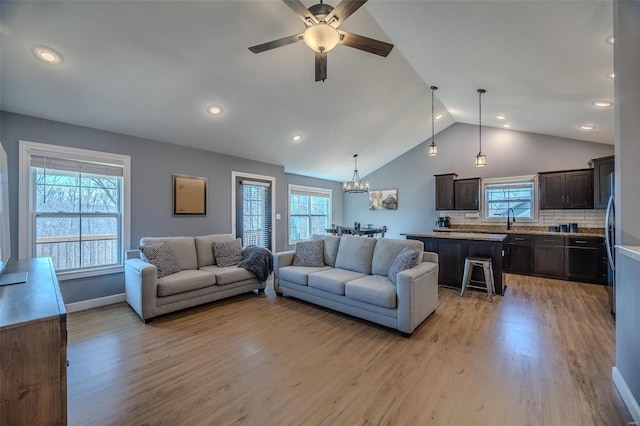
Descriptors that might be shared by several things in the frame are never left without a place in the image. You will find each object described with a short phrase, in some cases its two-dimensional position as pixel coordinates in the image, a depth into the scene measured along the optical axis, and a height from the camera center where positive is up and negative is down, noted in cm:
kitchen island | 414 -63
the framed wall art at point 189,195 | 450 +31
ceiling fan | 197 +146
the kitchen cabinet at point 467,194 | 630 +44
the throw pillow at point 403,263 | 312 -59
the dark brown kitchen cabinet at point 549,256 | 506 -85
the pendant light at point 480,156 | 429 +92
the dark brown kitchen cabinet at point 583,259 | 475 -85
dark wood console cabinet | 101 -60
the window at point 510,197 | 583 +33
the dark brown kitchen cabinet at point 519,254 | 538 -85
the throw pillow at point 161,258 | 353 -60
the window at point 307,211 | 744 +4
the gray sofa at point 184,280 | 319 -88
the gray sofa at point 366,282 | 286 -84
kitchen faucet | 593 -9
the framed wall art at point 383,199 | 790 +39
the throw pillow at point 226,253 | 418 -64
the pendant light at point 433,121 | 446 +206
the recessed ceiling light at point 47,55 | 249 +149
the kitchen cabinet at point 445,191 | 660 +52
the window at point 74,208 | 326 +7
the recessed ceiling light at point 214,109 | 384 +149
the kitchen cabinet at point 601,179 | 452 +57
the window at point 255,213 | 559 -1
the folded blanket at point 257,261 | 414 -76
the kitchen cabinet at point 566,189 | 510 +44
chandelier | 630 +60
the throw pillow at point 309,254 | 414 -64
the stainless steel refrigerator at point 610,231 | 275 -20
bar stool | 390 -90
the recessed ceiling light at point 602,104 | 351 +142
